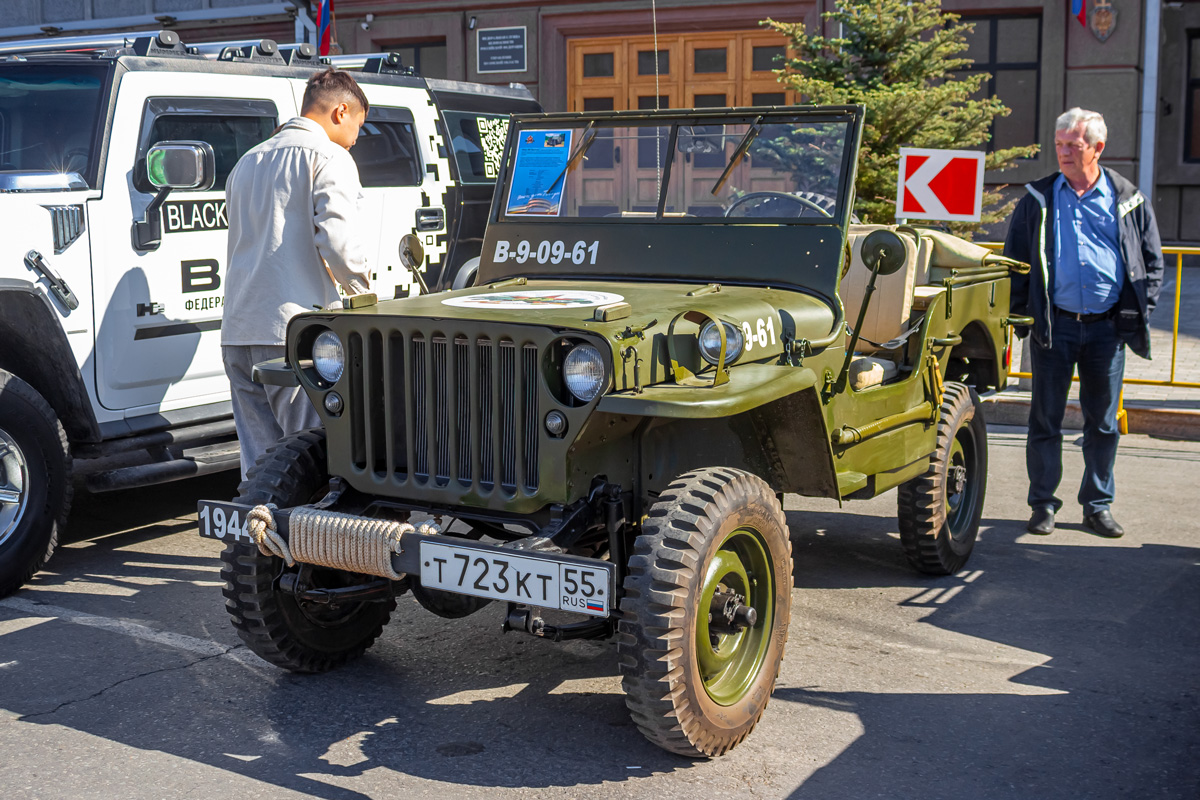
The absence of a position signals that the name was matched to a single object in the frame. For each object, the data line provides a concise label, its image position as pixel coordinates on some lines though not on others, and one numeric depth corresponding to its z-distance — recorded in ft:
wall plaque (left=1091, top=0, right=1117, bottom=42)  50.75
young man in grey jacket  17.38
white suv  17.72
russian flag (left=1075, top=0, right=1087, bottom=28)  50.37
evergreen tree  39.40
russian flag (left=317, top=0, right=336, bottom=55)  60.23
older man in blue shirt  20.94
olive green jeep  12.29
